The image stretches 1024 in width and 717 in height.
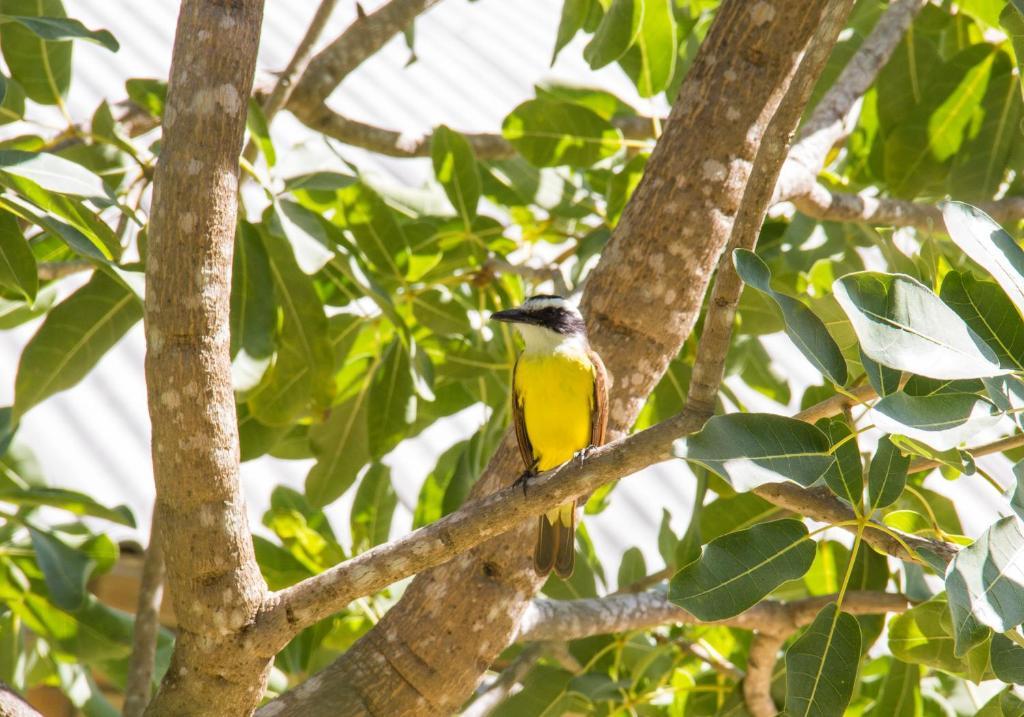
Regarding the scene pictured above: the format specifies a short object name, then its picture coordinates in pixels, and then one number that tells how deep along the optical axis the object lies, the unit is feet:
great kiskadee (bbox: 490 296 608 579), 21.16
